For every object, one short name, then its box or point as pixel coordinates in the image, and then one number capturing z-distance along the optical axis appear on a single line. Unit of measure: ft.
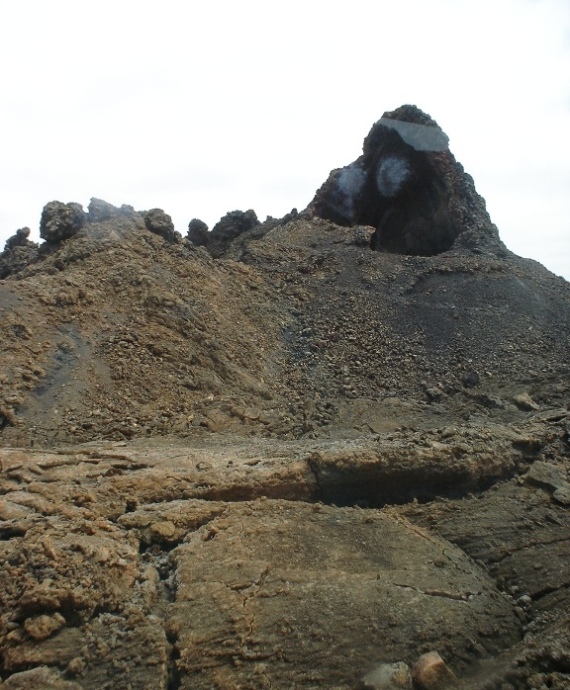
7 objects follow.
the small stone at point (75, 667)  15.60
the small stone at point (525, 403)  31.91
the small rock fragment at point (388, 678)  15.92
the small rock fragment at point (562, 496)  23.43
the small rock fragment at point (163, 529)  19.77
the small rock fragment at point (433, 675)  16.05
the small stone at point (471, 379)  36.70
